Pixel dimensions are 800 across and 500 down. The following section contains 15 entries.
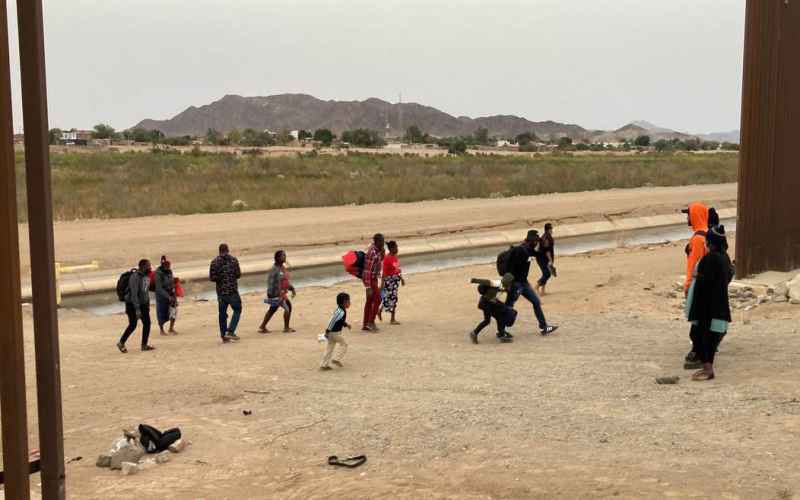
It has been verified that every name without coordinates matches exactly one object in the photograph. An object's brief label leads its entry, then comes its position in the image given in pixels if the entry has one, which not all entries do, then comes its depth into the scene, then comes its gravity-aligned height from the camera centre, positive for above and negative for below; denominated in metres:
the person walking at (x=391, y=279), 14.41 -1.85
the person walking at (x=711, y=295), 9.72 -1.44
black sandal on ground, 7.59 -2.50
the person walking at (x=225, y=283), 13.30 -1.73
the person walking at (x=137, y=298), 12.88 -1.85
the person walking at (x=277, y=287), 13.95 -1.86
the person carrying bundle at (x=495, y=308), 12.70 -2.05
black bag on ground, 8.13 -2.45
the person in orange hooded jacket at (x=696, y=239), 11.81 -1.02
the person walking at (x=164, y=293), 13.86 -1.96
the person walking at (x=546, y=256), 16.75 -1.73
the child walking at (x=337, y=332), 11.18 -2.07
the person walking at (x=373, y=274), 13.93 -1.67
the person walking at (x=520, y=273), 12.91 -1.57
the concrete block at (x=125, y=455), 7.86 -2.50
